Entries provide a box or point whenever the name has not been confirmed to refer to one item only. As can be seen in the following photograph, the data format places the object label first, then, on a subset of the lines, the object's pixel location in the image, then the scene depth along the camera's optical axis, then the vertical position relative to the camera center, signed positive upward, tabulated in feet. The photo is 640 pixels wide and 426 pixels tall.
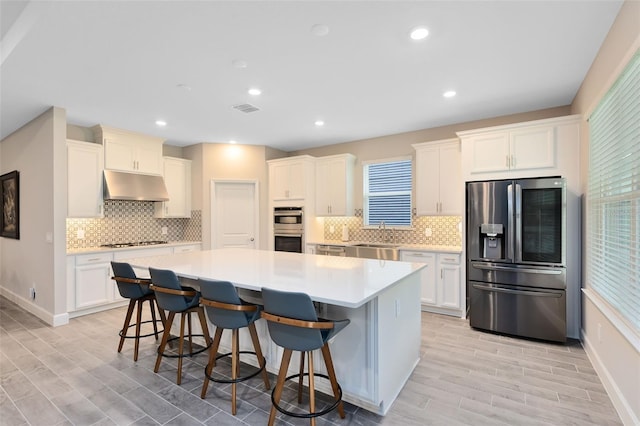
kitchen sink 15.00 -1.87
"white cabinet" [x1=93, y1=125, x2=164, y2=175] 15.60 +3.22
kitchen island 6.92 -2.29
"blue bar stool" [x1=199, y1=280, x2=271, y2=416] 6.94 -2.21
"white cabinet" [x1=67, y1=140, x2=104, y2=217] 14.20 +1.56
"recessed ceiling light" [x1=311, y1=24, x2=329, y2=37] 7.54 +4.36
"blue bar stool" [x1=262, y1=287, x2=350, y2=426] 5.89 -2.27
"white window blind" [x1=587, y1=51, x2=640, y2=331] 6.52 +0.37
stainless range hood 15.34 +1.33
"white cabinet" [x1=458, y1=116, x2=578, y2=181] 11.56 +2.42
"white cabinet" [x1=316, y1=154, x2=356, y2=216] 18.04 +1.58
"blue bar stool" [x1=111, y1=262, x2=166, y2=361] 9.53 -2.21
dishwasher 16.66 -1.98
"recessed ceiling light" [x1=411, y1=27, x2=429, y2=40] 7.68 +4.37
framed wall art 15.61 +0.45
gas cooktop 15.84 -1.62
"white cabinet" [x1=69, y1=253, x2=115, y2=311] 13.81 -3.04
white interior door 18.92 -0.07
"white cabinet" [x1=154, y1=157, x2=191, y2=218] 18.48 +1.43
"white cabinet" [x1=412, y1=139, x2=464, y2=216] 14.47 +1.58
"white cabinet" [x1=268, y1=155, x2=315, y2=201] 18.39 +2.06
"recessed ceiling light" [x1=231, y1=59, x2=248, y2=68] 9.17 +4.32
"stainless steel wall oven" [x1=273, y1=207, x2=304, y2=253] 18.48 -0.96
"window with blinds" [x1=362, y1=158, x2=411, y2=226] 17.19 +1.08
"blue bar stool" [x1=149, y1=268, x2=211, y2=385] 8.16 -2.25
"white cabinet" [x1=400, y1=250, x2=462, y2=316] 13.78 -3.04
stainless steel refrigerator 11.07 -1.62
